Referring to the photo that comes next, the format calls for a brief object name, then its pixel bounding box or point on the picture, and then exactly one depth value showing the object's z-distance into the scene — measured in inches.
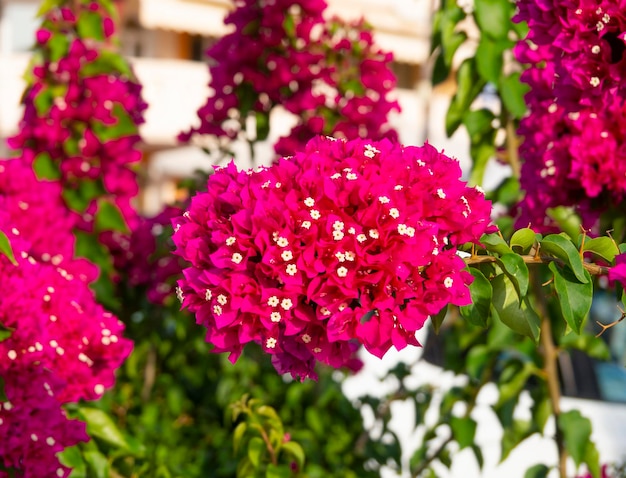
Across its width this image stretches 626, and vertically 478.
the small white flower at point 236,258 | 50.4
